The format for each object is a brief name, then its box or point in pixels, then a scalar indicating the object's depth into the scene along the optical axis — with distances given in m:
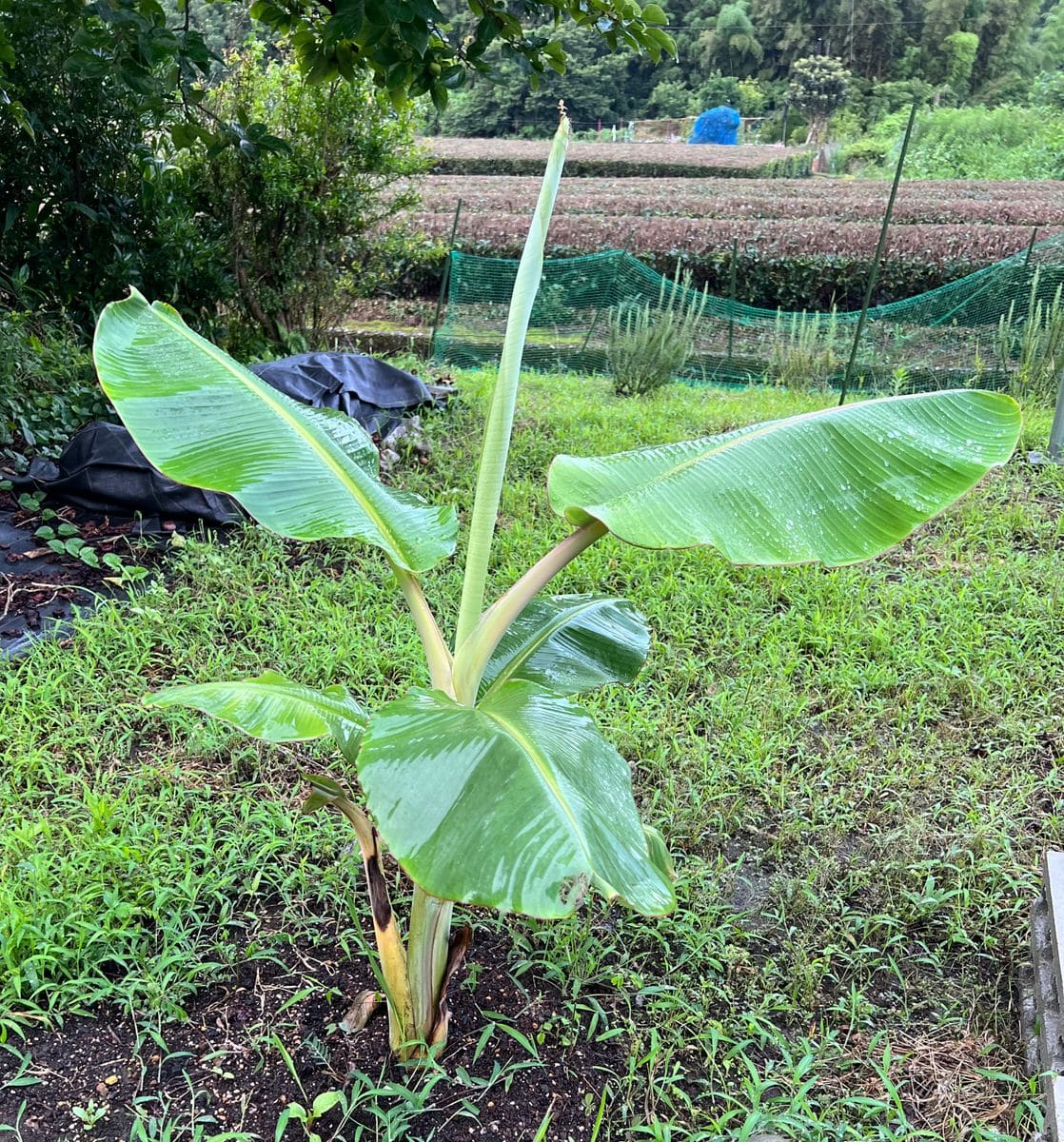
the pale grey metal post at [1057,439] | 4.80
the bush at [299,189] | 5.78
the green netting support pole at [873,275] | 5.45
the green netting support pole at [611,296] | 8.23
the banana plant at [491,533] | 1.11
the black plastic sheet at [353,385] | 4.74
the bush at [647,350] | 6.65
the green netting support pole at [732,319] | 7.92
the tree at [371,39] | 2.71
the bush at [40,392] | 4.27
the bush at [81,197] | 4.81
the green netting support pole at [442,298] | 7.87
